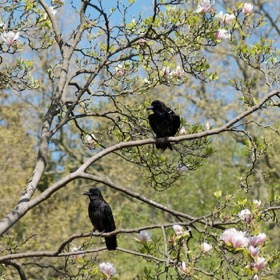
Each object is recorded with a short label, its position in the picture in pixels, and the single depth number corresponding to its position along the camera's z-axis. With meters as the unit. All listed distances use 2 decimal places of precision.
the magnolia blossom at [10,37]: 10.91
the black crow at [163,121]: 12.62
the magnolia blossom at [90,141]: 12.90
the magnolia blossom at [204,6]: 10.62
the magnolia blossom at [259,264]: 7.03
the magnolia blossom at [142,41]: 11.79
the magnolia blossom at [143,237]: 8.45
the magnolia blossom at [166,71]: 12.24
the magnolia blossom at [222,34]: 10.83
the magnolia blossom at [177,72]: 12.20
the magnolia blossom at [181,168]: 11.97
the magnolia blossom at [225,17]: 10.81
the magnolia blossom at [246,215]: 8.06
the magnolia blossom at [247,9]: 10.79
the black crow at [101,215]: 13.14
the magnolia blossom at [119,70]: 12.99
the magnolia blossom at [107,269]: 8.83
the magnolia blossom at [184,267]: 7.38
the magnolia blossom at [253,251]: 7.07
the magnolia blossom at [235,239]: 7.11
